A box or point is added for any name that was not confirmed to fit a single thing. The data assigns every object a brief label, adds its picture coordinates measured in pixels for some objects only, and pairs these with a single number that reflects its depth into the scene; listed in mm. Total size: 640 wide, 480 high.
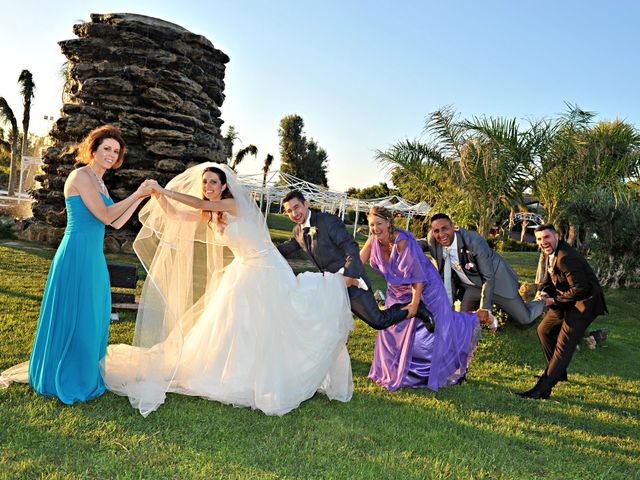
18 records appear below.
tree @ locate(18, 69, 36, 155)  38906
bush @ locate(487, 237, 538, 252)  32562
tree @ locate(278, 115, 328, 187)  62719
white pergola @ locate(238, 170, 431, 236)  28894
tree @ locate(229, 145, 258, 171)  53750
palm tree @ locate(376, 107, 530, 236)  11883
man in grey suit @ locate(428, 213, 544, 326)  6680
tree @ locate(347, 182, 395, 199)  59797
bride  5180
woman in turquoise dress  4941
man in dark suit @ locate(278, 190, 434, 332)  5773
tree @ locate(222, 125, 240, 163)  57828
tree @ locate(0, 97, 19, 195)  40281
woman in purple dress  6254
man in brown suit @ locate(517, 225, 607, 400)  6320
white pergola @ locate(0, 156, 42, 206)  27119
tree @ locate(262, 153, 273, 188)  56628
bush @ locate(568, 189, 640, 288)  15812
